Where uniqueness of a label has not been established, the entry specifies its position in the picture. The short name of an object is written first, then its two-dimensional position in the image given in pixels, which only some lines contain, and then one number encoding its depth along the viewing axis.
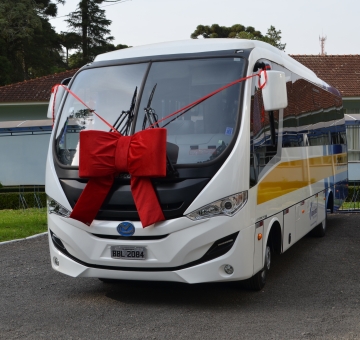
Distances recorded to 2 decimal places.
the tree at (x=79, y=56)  54.53
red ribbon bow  6.80
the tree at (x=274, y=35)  54.12
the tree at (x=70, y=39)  55.09
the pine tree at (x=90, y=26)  55.09
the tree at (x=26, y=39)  43.88
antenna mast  87.68
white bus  6.85
